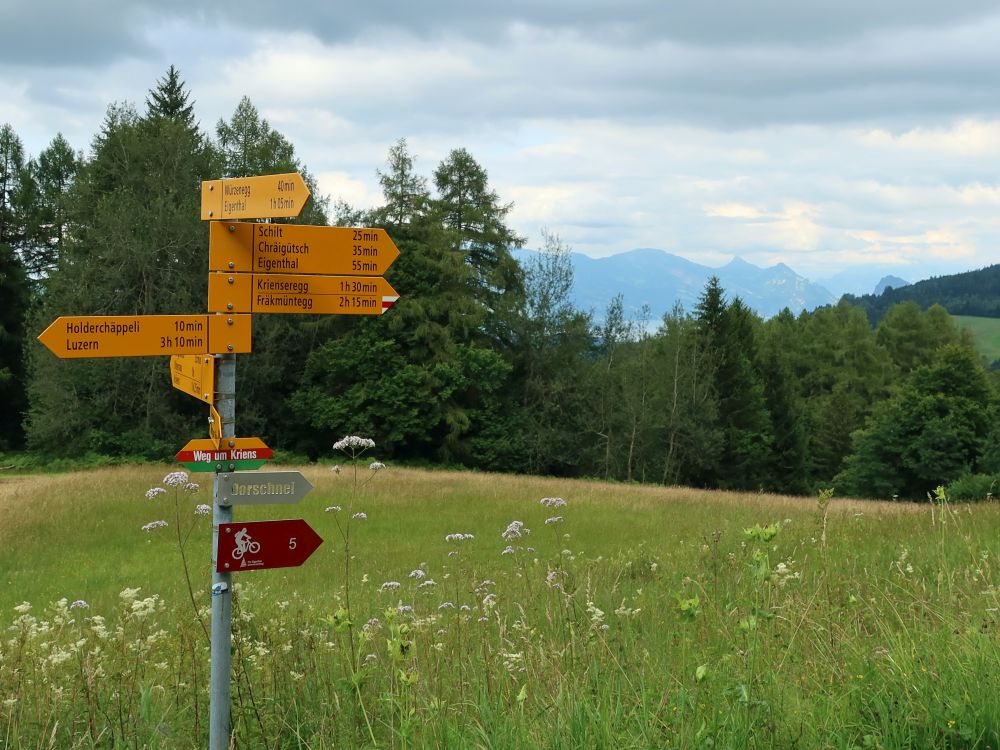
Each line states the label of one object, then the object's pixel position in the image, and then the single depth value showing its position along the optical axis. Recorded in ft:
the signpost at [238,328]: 11.21
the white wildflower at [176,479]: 14.63
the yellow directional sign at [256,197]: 11.74
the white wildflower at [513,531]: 19.94
